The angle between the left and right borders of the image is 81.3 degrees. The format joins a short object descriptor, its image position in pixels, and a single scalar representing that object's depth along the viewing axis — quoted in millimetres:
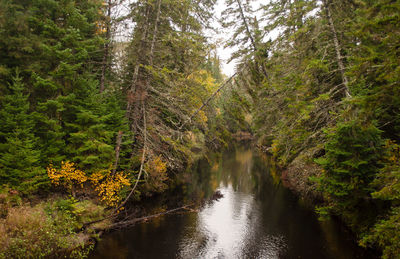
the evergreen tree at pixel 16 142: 10500
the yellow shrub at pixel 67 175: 11923
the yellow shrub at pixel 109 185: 13150
